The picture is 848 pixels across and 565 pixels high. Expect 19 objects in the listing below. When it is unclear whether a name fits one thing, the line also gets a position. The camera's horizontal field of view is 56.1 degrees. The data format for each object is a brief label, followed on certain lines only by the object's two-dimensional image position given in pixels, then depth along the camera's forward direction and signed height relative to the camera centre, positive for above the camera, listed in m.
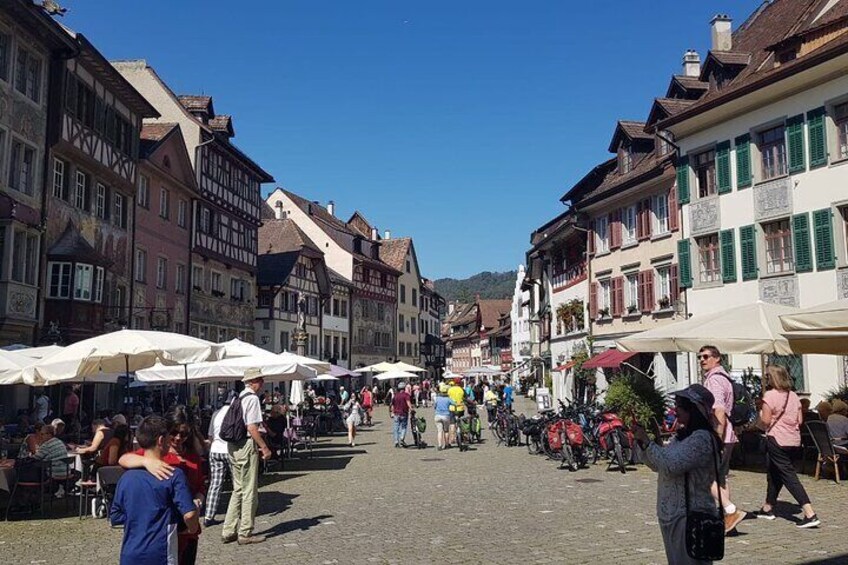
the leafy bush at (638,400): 15.86 -0.23
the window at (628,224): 31.38 +6.49
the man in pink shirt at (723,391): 8.66 -0.03
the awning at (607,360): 26.75 +0.99
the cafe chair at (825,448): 12.08 -0.92
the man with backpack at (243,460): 9.05 -0.80
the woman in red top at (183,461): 4.81 -0.53
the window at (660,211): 28.98 +6.46
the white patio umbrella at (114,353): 11.33 +0.54
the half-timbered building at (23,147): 20.95 +6.69
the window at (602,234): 33.62 +6.54
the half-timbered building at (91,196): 23.38 +6.38
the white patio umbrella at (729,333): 12.69 +0.90
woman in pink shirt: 8.92 -0.54
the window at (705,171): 26.05 +7.15
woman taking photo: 4.69 -0.46
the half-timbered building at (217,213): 36.66 +8.79
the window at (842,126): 20.92 +6.87
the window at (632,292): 30.69 +3.76
